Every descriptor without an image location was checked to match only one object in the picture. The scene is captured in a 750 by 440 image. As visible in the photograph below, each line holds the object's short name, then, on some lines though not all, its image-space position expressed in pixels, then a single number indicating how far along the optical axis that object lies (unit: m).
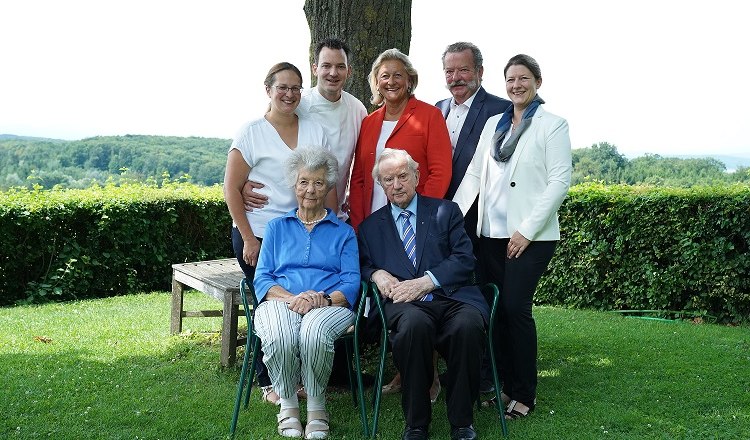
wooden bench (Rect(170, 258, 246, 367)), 5.18
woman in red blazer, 4.38
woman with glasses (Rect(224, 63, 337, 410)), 4.36
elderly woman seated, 3.88
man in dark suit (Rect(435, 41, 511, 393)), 4.53
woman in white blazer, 4.10
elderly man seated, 3.81
